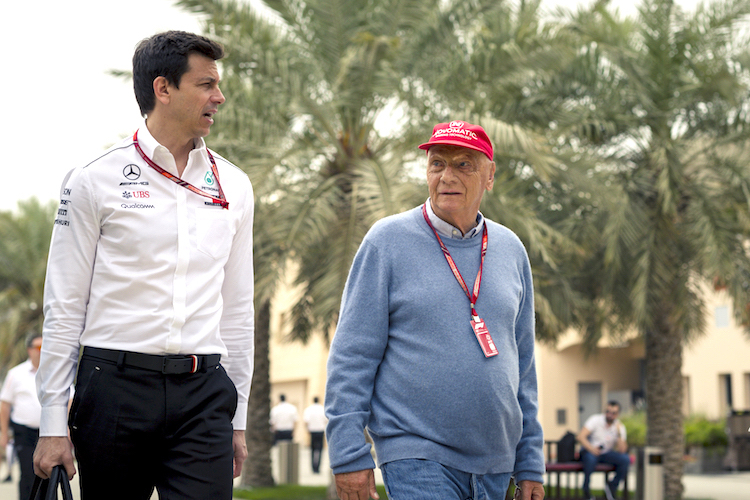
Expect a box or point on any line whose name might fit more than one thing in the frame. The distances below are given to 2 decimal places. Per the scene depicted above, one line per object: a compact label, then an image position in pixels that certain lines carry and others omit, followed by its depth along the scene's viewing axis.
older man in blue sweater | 2.92
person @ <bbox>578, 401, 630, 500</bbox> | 13.84
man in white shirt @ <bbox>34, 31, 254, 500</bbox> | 2.69
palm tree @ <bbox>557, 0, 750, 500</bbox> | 12.32
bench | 12.93
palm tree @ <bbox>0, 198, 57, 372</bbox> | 25.14
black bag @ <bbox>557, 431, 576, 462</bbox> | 13.92
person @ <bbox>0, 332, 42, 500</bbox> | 8.22
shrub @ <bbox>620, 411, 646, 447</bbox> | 25.81
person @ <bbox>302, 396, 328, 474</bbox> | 22.12
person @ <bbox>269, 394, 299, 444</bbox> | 22.45
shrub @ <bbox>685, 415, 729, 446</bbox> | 23.86
